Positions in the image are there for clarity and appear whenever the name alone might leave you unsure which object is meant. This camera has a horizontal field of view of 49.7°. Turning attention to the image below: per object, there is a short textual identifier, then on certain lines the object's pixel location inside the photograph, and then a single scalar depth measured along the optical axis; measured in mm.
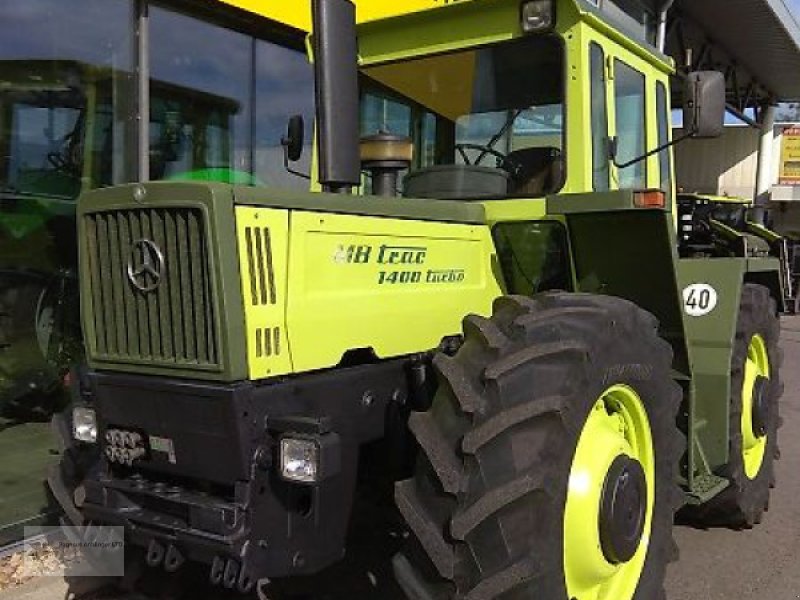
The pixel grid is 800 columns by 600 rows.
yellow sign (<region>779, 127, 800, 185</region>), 24873
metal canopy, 14398
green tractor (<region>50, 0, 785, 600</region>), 2607
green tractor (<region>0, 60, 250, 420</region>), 5082
